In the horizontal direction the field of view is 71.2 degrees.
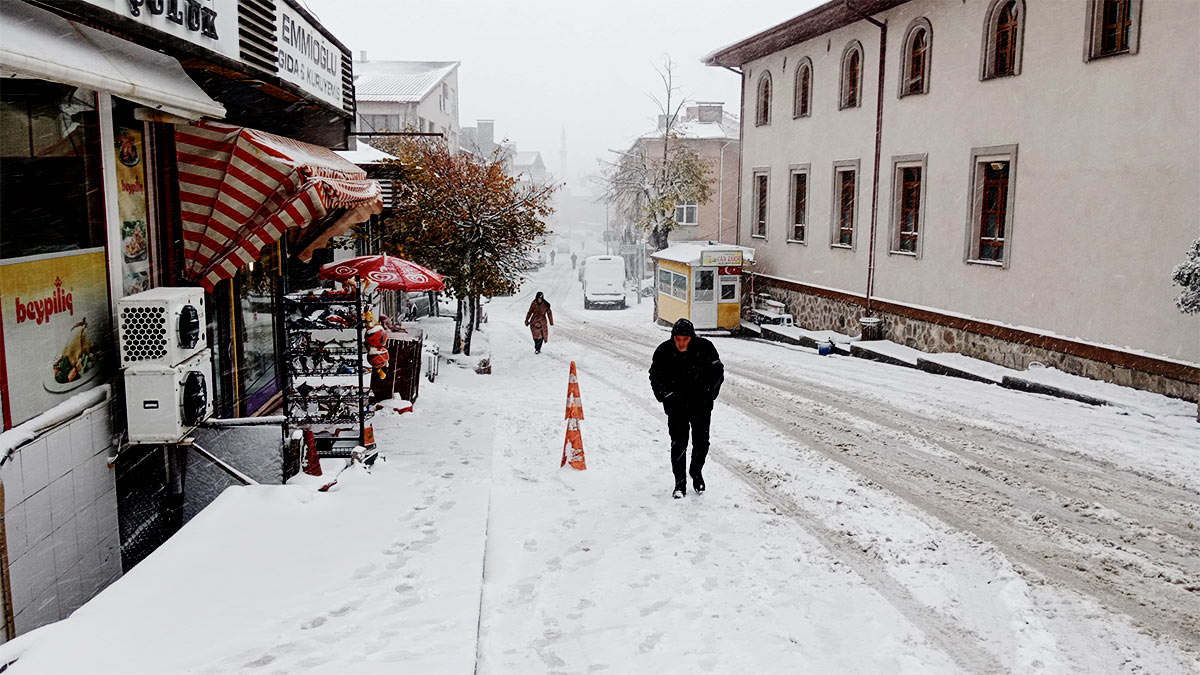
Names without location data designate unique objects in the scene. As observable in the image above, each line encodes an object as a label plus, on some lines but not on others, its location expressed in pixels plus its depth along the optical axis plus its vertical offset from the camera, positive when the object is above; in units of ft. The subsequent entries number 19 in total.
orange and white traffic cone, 28.22 -6.40
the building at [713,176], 150.71 +11.58
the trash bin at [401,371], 35.65 -5.67
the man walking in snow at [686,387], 24.17 -4.22
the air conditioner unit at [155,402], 18.94 -3.77
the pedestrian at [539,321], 64.28 -6.20
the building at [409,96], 148.25 +26.71
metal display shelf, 26.08 -4.49
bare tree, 122.42 +9.08
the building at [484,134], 270.46 +35.27
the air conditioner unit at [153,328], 18.93 -2.08
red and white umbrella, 32.78 -1.39
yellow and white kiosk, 75.97 -3.90
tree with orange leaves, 58.70 +1.24
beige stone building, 38.78 +4.02
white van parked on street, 128.16 -6.40
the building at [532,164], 354.39 +32.60
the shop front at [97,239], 15.28 -0.06
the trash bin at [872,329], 61.26 -6.27
